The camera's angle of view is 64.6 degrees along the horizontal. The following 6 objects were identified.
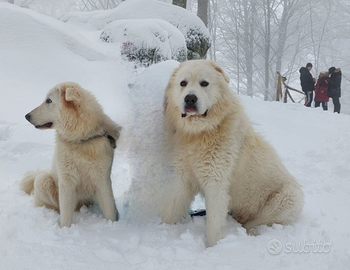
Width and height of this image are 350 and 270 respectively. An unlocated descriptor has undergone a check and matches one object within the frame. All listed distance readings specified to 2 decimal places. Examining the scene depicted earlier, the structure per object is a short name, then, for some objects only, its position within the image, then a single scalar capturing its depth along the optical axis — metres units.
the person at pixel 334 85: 12.48
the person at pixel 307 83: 13.21
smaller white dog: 2.61
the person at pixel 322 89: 13.08
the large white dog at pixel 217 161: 2.53
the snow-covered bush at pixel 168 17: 10.54
